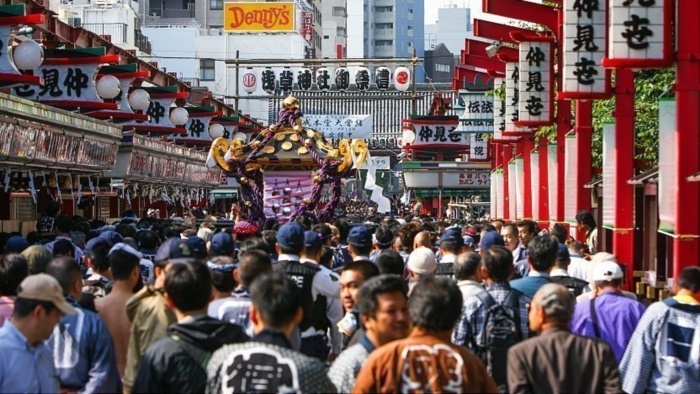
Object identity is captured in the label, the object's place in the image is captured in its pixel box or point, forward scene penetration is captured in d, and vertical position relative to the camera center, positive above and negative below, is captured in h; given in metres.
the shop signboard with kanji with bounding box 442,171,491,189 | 56.25 +0.18
